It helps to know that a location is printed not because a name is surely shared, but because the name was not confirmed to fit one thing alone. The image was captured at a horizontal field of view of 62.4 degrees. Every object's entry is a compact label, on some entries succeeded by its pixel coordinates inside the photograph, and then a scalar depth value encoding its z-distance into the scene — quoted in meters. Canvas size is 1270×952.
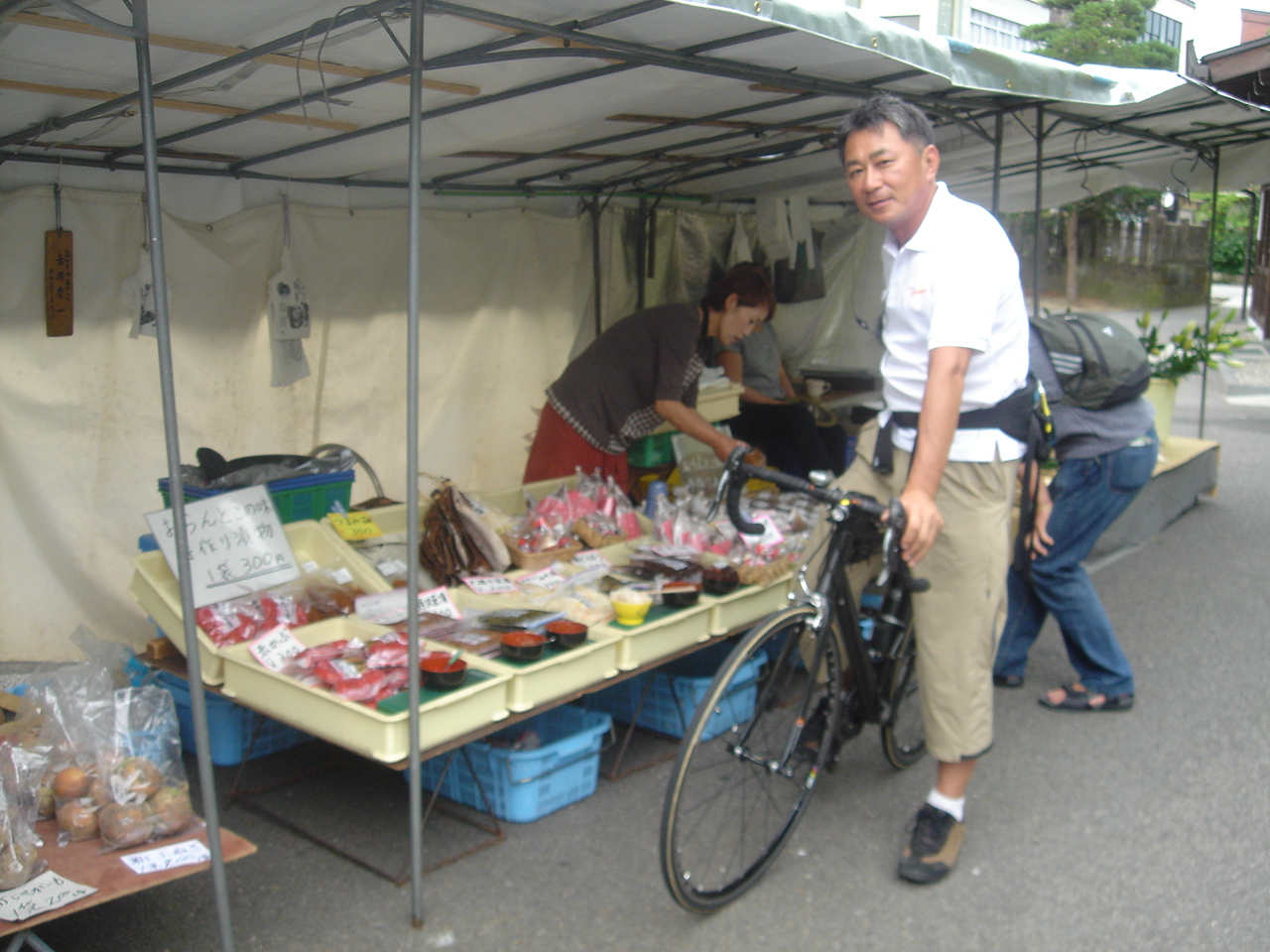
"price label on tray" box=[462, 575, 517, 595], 3.85
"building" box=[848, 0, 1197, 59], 20.19
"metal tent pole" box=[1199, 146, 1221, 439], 7.41
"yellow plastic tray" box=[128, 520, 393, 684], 3.24
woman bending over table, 4.78
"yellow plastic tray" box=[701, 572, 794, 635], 3.76
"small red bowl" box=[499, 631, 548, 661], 3.14
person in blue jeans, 4.16
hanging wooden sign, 4.08
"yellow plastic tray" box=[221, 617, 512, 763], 2.78
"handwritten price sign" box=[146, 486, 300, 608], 3.45
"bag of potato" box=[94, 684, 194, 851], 2.70
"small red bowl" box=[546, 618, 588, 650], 3.28
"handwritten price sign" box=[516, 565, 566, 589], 3.93
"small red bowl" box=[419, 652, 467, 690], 2.96
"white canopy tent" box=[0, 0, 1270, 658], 2.91
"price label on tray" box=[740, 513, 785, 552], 4.19
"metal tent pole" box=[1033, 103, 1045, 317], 4.98
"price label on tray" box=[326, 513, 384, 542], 4.01
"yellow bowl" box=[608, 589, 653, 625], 3.56
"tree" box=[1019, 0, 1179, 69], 23.62
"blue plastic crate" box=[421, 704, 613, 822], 3.42
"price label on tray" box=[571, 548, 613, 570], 4.14
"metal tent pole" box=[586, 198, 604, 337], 6.26
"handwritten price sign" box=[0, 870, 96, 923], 2.32
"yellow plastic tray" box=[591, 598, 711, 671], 3.42
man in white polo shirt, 2.78
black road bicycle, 2.79
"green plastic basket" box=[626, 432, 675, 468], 5.64
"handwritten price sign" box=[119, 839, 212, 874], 2.56
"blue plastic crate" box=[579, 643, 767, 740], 3.94
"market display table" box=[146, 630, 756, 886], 2.98
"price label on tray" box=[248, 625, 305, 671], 3.11
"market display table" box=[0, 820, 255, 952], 2.36
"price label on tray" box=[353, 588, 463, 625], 3.57
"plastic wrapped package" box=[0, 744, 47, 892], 2.49
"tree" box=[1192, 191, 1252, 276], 31.02
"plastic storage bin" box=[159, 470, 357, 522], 4.04
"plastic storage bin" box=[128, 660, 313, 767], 3.77
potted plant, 7.61
